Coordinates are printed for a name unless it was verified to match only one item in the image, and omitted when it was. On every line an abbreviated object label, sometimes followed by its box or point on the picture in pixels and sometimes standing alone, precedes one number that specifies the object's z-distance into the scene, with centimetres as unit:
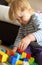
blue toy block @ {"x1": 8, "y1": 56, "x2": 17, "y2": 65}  99
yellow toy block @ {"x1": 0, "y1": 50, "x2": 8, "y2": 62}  102
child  103
